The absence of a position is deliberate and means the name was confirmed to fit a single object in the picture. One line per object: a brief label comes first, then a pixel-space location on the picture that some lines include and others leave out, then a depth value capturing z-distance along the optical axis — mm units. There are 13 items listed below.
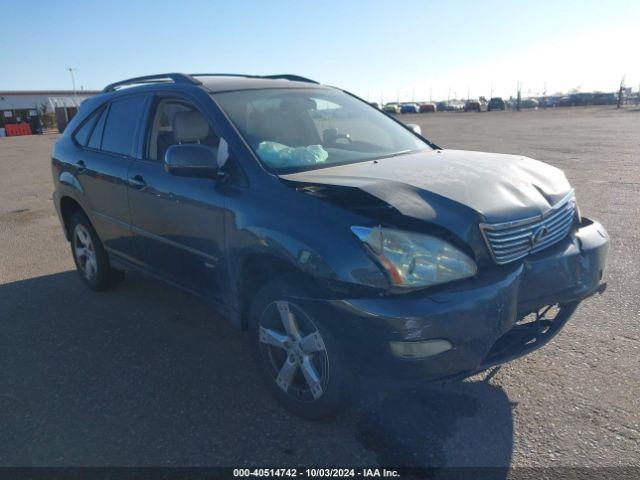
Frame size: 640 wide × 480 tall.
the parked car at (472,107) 66725
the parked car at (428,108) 78188
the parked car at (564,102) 68750
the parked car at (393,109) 69800
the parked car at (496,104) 66125
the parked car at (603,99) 68438
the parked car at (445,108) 79188
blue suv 2471
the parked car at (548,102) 71188
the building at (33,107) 49238
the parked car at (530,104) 73188
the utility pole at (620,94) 53109
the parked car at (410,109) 78250
